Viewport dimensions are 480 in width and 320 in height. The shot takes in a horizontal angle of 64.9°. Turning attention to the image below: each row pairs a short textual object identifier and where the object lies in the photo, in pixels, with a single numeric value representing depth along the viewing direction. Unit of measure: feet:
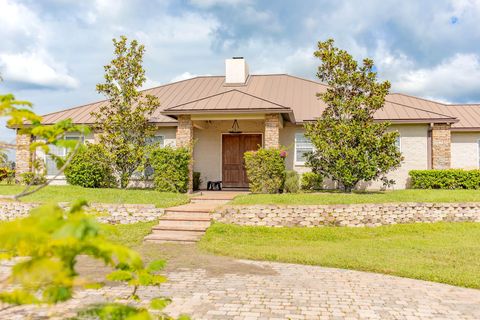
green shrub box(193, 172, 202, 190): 55.97
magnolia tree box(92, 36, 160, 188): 52.49
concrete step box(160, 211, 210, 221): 35.99
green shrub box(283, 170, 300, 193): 49.29
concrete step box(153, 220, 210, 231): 34.63
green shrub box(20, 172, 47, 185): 54.43
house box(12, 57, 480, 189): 49.60
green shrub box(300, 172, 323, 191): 53.98
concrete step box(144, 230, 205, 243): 32.68
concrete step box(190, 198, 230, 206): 43.10
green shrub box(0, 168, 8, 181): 59.67
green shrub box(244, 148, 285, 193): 45.06
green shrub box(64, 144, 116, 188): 51.57
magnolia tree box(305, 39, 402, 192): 45.60
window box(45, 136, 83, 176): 59.02
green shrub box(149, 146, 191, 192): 47.32
